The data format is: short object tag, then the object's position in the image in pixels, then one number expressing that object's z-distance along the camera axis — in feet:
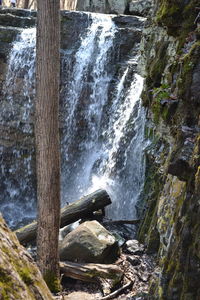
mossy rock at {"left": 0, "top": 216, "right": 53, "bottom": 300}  5.36
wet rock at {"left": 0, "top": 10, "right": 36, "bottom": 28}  48.80
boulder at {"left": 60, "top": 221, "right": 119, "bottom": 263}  20.75
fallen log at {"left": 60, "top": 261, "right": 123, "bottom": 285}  19.29
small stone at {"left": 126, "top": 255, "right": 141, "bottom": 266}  21.29
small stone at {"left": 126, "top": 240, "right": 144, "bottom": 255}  22.75
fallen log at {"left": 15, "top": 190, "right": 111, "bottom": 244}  25.32
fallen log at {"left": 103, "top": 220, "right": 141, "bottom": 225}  28.86
